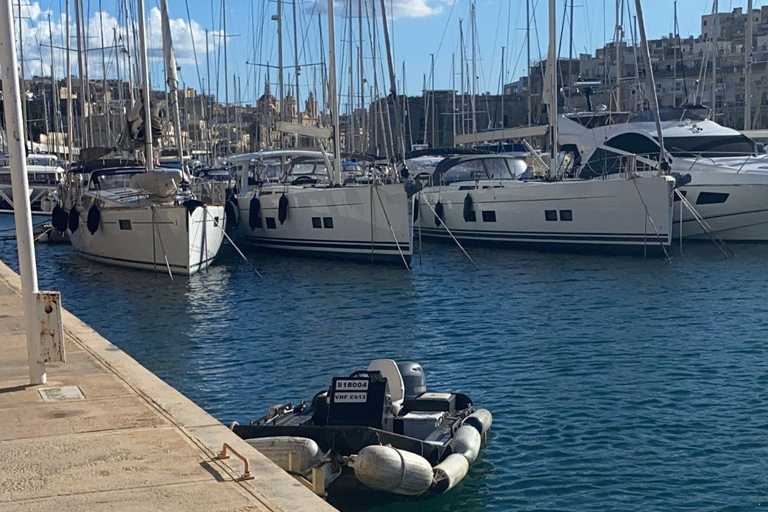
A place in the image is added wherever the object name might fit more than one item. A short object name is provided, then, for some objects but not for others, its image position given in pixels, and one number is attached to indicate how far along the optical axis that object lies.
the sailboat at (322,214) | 26.14
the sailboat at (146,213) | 25.16
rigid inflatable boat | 8.27
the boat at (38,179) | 51.22
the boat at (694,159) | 29.28
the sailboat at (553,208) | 26.83
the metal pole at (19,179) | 8.54
